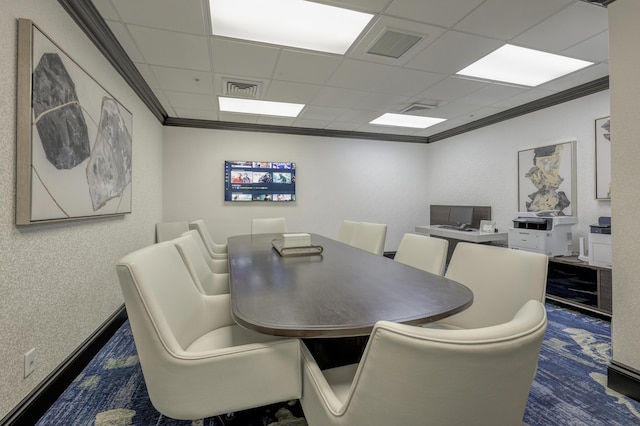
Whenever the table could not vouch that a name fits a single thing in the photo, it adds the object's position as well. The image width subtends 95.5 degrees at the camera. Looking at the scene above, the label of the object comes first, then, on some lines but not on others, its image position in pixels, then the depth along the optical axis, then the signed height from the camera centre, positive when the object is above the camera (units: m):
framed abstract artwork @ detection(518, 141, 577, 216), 3.61 +0.48
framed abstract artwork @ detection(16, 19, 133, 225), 1.51 +0.49
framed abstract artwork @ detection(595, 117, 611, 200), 3.21 +0.64
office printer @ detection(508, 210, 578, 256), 3.39 -0.22
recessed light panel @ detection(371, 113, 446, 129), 4.86 +1.65
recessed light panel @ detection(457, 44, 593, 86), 2.85 +1.58
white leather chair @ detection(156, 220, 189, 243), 4.31 -0.23
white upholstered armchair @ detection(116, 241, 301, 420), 0.99 -0.53
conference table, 1.00 -0.36
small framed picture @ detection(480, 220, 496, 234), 4.47 -0.18
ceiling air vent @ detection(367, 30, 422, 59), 2.48 +1.54
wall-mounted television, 5.08 +0.60
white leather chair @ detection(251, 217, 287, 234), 4.38 -0.17
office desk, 4.32 -0.32
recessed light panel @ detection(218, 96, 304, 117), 4.16 +1.63
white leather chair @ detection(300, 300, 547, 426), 0.55 -0.32
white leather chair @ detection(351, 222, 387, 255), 2.81 -0.23
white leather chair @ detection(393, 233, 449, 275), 1.92 -0.27
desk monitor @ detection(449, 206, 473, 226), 5.04 +0.00
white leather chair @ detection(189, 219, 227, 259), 3.13 -0.34
